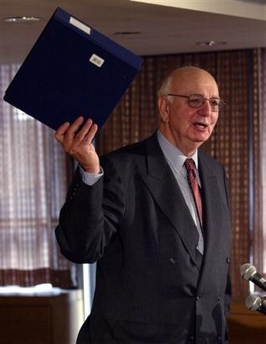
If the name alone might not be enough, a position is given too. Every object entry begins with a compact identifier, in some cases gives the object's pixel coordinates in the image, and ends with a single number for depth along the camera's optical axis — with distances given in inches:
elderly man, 150.9
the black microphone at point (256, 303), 139.9
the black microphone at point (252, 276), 142.3
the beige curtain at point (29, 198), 363.0
